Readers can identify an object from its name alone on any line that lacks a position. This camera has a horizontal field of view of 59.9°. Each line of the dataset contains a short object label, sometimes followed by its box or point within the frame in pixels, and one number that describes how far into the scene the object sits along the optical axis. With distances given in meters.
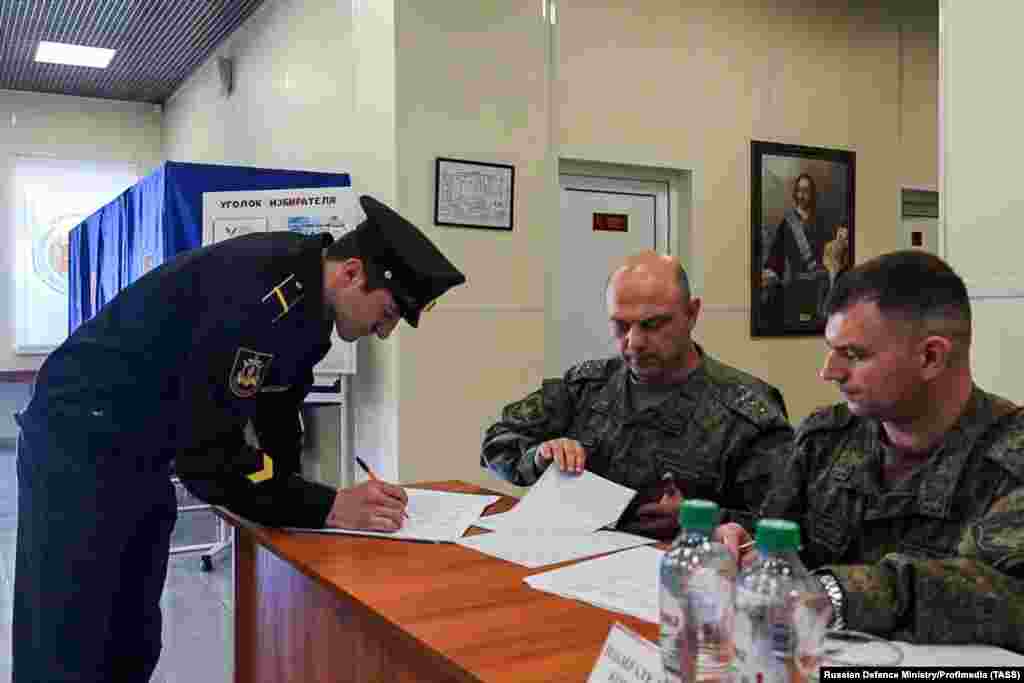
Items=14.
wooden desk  1.08
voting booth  3.68
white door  4.22
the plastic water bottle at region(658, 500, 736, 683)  0.82
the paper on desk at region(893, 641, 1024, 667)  0.96
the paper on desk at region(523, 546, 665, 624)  1.24
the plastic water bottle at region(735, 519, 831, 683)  0.76
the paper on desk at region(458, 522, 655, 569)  1.53
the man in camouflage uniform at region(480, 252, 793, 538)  1.93
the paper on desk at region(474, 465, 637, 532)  1.73
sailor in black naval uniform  1.55
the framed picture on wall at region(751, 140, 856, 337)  4.58
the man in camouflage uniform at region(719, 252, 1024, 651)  1.03
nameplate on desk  0.89
